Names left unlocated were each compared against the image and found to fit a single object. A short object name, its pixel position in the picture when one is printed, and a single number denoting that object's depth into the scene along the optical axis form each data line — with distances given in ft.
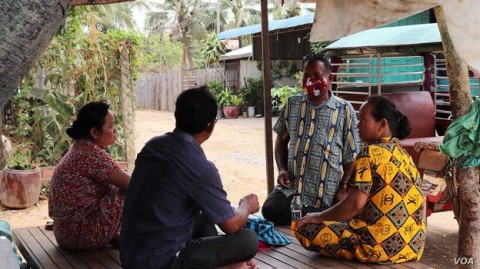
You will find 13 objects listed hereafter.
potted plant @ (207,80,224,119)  67.67
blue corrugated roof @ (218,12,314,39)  45.03
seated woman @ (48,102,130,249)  11.21
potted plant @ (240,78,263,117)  66.58
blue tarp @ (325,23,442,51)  21.21
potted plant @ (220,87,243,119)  65.98
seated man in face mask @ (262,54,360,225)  12.90
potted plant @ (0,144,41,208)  24.25
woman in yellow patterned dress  10.19
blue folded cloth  12.28
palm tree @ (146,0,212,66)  100.22
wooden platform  11.04
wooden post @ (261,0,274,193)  15.87
